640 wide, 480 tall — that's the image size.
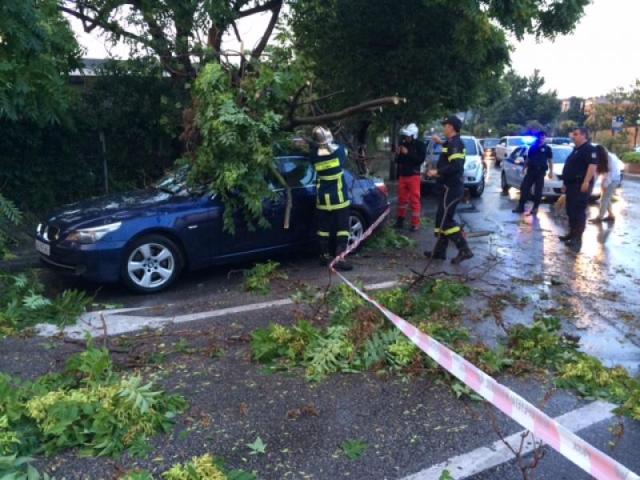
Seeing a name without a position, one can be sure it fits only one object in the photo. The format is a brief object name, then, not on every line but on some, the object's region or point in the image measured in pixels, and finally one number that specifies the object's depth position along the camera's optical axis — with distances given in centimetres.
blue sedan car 605
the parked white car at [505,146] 3075
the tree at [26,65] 380
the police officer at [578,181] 876
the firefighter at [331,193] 706
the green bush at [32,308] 520
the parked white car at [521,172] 1462
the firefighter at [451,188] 756
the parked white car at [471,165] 1584
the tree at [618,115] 3647
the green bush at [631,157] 2920
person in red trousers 1016
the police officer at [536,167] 1184
